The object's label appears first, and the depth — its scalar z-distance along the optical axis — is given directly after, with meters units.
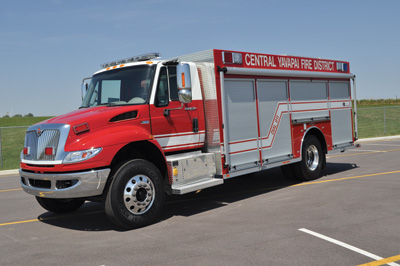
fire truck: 5.84
